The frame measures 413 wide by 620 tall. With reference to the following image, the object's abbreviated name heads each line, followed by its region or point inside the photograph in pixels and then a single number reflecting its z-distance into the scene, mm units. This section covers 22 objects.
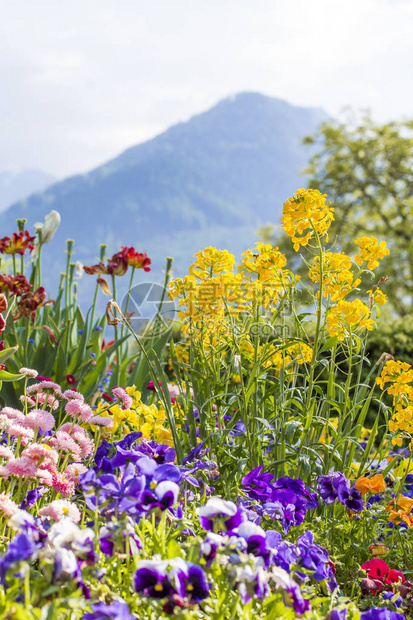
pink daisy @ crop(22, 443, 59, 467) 1476
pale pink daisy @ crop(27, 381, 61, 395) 1703
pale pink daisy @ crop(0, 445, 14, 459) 1542
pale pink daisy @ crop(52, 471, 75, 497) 1593
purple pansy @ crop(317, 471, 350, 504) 1654
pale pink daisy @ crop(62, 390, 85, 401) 1717
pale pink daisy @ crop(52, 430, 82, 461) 1618
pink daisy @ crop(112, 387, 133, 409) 1724
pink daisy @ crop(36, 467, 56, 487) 1452
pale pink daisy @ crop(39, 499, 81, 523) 1325
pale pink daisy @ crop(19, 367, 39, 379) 1722
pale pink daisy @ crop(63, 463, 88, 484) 1618
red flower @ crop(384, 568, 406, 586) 1544
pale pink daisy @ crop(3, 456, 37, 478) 1452
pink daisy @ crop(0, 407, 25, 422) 1654
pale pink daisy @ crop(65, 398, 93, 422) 1667
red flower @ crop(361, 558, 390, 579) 1591
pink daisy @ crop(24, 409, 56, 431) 1615
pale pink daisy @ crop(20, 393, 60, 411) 1738
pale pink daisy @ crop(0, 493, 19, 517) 1315
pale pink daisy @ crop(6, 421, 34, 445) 1593
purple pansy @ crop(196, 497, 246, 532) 1124
